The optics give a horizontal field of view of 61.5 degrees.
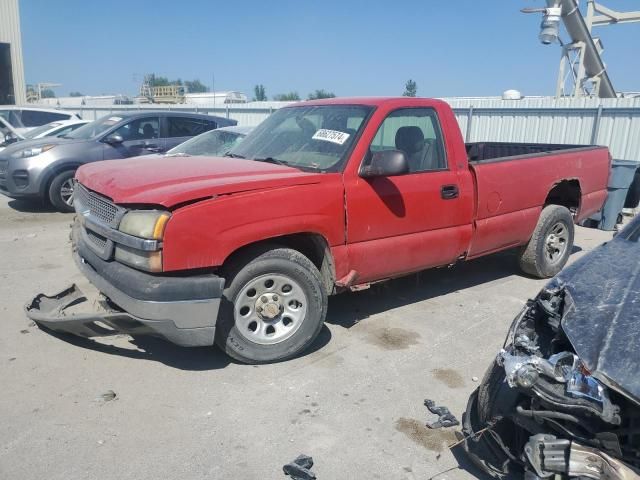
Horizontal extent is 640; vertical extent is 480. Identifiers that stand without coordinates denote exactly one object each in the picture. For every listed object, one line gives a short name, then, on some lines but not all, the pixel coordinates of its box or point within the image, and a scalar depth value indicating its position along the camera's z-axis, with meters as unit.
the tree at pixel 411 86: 68.89
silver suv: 8.72
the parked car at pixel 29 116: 13.20
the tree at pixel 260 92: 84.39
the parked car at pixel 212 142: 7.82
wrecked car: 2.09
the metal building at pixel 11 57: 28.31
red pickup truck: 3.33
